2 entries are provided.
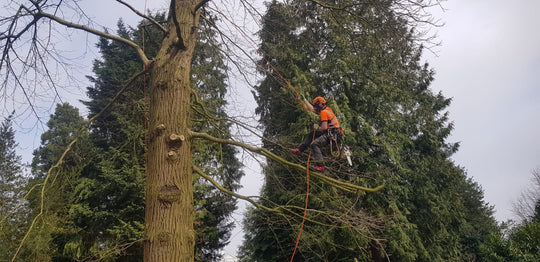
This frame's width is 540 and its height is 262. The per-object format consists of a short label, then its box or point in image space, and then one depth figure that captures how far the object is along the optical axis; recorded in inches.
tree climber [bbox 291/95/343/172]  199.6
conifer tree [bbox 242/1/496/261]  466.0
